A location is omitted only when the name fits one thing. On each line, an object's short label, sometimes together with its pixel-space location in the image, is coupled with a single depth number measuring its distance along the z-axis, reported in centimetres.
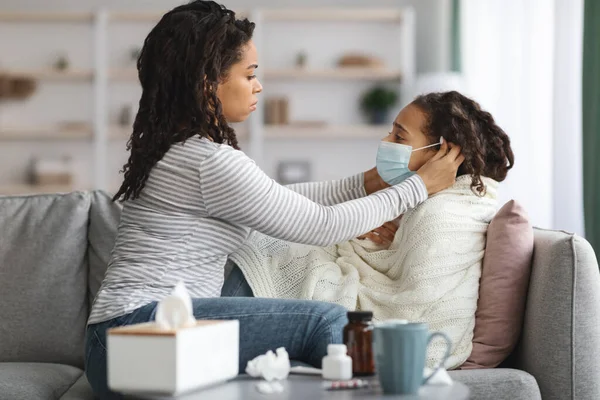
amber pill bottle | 232
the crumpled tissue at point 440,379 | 223
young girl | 278
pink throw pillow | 277
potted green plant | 827
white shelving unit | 829
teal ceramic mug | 214
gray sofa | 265
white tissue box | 209
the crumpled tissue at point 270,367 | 227
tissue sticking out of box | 215
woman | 254
